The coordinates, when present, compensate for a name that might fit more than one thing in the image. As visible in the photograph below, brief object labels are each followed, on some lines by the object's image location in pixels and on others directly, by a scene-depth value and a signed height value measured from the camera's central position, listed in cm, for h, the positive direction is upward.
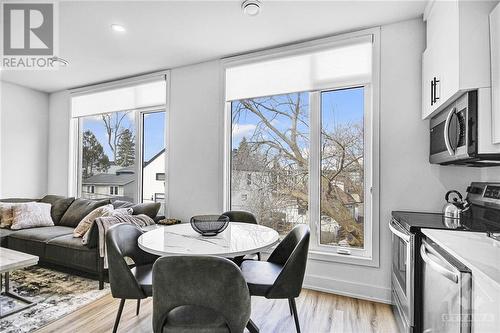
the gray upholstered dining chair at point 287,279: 172 -74
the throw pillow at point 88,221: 324 -64
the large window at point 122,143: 405 +38
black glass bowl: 200 -42
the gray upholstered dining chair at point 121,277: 169 -69
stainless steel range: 174 -43
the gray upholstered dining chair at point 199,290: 133 -59
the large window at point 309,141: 275 +30
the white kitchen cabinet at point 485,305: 95 -49
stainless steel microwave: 155 +23
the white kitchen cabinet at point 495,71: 150 +55
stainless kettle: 201 -28
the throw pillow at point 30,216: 365 -68
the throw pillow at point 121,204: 377 -51
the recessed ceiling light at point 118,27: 265 +134
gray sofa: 297 -85
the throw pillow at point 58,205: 406 -58
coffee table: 226 -82
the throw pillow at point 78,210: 384 -62
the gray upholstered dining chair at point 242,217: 270 -48
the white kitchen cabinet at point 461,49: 161 +74
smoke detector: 226 +133
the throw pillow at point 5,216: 370 -67
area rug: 219 -123
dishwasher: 115 -58
